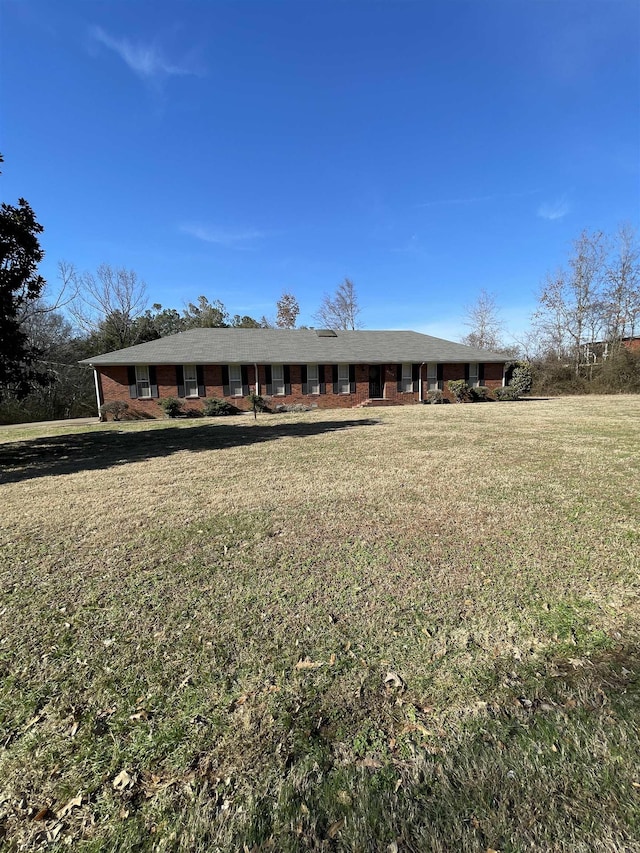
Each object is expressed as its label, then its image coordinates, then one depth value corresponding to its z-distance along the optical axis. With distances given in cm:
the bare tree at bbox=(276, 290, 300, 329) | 4897
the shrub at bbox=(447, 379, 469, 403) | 2327
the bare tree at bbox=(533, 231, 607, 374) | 3303
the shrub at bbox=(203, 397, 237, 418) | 1975
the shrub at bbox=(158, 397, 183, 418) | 1930
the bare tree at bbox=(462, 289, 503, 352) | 4491
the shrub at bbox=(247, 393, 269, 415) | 2036
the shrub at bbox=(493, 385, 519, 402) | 2380
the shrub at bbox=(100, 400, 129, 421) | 1906
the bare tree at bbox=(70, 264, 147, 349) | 3453
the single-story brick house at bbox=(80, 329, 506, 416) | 2002
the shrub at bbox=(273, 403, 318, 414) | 2089
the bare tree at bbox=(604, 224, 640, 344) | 3136
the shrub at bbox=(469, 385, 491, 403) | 2375
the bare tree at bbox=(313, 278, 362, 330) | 4350
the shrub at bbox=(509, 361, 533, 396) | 2430
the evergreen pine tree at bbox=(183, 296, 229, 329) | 4584
